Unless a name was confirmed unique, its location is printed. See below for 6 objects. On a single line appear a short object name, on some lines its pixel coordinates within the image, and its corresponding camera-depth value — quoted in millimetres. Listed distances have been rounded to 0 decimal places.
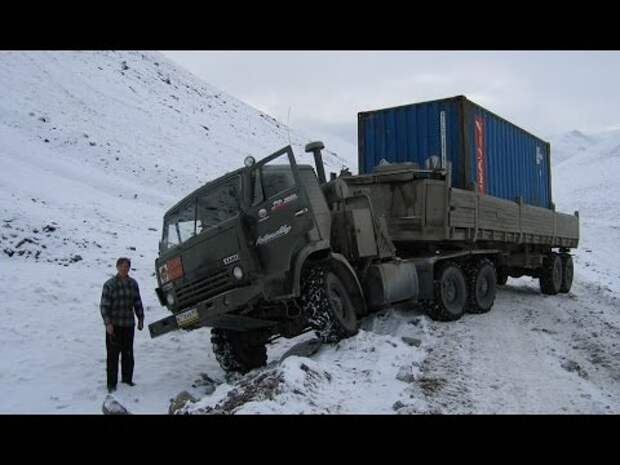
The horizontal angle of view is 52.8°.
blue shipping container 10625
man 7586
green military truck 7105
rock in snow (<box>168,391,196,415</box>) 6093
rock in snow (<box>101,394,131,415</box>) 6462
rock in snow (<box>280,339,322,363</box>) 7720
